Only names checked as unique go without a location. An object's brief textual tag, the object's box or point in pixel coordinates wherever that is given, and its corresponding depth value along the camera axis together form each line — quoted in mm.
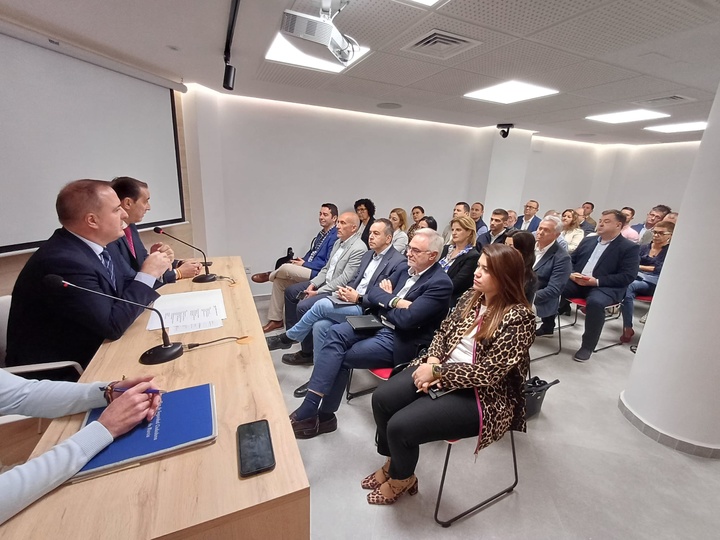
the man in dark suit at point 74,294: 1204
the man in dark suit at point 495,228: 3793
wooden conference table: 621
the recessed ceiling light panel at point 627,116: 3676
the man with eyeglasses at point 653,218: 4500
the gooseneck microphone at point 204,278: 2122
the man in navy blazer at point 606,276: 2938
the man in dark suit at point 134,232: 2000
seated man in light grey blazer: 2803
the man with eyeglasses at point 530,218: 5066
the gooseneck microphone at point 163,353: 1167
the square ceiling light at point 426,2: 1621
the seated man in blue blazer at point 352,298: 2350
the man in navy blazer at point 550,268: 2783
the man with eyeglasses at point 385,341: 1874
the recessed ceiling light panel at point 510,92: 2959
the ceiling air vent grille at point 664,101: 3029
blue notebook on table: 741
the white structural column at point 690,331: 1727
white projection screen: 1927
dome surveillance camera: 4711
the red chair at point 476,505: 1446
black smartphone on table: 743
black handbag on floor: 2006
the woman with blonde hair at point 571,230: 4426
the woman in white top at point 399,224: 4007
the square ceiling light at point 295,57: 2336
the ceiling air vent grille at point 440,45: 1996
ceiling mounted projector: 1608
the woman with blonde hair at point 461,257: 2430
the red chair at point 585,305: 3085
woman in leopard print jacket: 1352
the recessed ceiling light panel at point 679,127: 4205
